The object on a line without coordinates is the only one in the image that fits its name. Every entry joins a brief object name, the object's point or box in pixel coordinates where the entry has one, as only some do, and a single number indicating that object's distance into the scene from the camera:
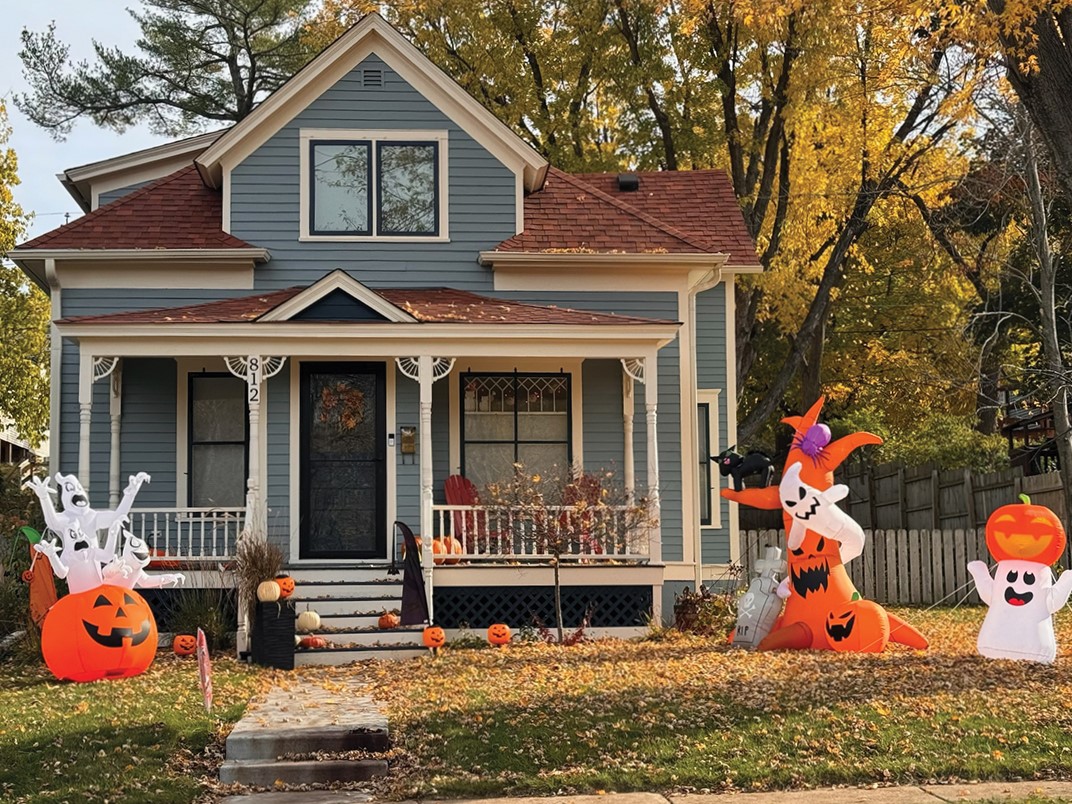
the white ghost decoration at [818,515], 13.94
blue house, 17.00
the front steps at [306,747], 9.45
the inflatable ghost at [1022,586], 12.84
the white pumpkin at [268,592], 13.59
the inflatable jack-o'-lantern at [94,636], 12.56
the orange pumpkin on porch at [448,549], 16.03
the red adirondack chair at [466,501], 16.81
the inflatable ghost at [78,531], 12.61
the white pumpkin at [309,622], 14.85
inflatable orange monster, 13.80
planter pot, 13.77
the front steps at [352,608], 14.59
